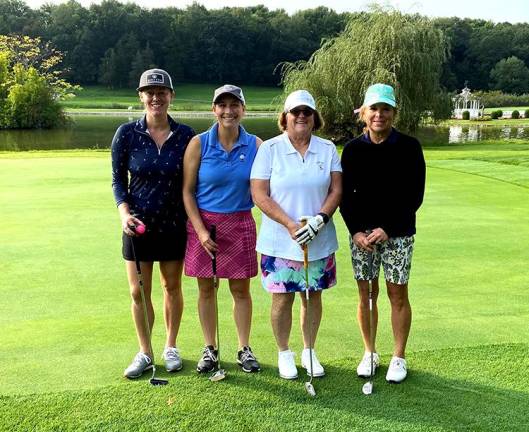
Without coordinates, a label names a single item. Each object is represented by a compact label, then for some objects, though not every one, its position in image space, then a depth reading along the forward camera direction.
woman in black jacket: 3.12
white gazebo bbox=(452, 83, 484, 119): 58.31
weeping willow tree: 21.92
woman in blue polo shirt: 3.27
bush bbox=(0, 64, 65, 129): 38.31
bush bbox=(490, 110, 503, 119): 50.14
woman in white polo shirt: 3.14
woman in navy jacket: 3.26
